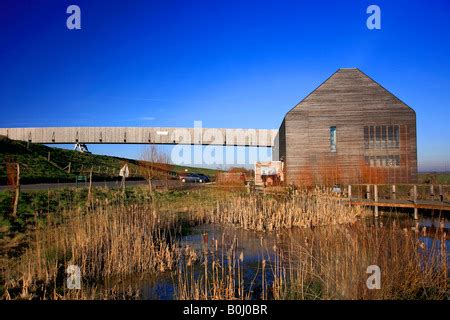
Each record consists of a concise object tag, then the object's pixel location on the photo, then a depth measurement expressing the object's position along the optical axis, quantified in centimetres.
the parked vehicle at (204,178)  4438
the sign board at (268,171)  2944
